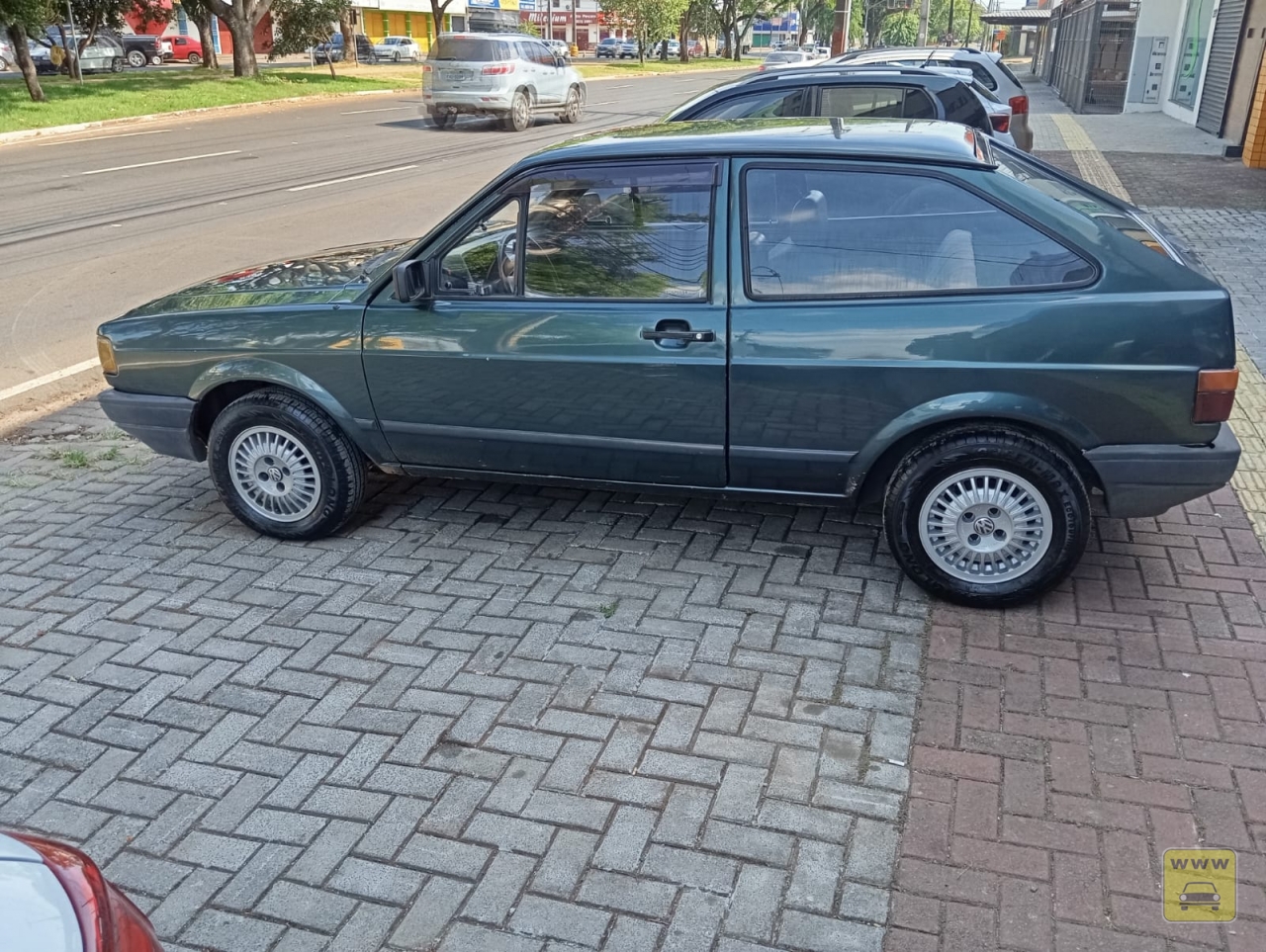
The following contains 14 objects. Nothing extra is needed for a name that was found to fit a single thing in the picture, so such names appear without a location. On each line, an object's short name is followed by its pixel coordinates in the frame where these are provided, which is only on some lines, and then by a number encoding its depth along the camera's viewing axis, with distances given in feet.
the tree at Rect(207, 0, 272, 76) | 98.22
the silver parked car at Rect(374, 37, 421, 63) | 179.63
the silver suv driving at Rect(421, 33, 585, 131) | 75.72
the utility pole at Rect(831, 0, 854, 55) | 99.19
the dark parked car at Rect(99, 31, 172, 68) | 145.51
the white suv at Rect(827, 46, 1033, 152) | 40.70
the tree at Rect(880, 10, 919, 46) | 322.34
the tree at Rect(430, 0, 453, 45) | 136.56
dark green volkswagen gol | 12.65
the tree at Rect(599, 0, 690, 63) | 191.21
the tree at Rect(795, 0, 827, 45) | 278.50
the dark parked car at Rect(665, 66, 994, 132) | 31.40
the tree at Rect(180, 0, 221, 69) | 101.14
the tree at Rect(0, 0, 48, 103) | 71.51
